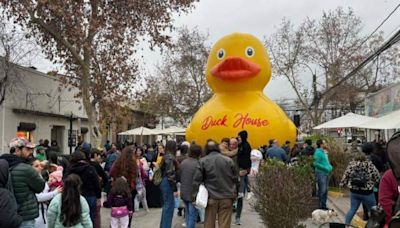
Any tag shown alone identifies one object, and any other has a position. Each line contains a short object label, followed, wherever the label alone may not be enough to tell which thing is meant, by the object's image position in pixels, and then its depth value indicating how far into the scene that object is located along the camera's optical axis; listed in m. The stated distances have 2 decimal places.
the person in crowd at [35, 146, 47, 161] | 11.82
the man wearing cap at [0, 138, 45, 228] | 5.56
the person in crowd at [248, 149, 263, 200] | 13.81
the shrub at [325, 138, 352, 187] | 14.54
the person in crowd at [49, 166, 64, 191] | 7.37
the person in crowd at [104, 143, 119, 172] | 12.18
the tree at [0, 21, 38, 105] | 19.92
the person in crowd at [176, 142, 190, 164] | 9.56
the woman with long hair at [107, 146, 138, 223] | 8.59
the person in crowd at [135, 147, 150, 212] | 10.20
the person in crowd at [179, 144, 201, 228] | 8.16
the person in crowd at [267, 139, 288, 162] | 13.48
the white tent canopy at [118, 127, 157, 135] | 27.60
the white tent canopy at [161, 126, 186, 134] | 28.00
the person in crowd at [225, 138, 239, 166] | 9.57
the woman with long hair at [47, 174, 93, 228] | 5.65
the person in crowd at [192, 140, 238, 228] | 7.51
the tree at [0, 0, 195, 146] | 19.22
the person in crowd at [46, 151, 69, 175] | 8.72
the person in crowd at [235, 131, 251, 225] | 10.05
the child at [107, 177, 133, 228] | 7.79
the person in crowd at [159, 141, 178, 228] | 8.46
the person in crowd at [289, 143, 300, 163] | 14.60
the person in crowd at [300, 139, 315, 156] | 13.14
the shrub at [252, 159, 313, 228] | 7.45
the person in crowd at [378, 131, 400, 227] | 5.15
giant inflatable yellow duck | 18.59
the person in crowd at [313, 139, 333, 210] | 10.71
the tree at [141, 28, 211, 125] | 41.38
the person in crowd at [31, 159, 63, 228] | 6.35
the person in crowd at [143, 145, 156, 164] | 15.35
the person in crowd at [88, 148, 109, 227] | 7.84
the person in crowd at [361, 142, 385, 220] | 8.39
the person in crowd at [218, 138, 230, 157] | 9.33
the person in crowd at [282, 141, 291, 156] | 17.35
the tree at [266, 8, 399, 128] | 37.59
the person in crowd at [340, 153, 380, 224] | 7.97
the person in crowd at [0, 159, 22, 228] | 4.97
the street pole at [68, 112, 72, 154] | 25.26
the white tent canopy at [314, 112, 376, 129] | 17.65
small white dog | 9.39
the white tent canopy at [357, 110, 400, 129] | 10.91
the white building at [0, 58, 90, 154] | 20.84
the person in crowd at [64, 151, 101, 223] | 7.23
